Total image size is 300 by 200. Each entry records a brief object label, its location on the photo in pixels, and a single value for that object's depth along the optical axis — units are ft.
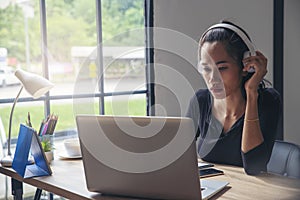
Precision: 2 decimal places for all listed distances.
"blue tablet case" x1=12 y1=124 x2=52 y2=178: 5.34
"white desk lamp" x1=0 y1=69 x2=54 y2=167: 6.15
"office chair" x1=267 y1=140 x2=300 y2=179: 5.34
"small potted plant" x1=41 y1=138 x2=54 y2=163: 6.10
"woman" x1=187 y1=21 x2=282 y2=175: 5.26
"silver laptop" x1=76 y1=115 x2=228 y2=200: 3.74
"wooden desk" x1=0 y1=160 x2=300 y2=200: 4.25
